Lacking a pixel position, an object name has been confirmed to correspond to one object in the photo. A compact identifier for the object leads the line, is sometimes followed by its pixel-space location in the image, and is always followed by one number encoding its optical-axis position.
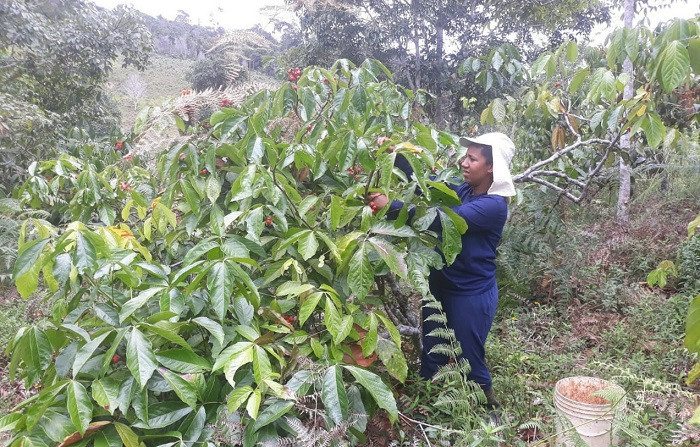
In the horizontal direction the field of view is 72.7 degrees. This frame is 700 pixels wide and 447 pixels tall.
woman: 2.01
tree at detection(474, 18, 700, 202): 1.55
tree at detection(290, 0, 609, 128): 6.87
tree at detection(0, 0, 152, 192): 4.98
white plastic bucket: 1.87
